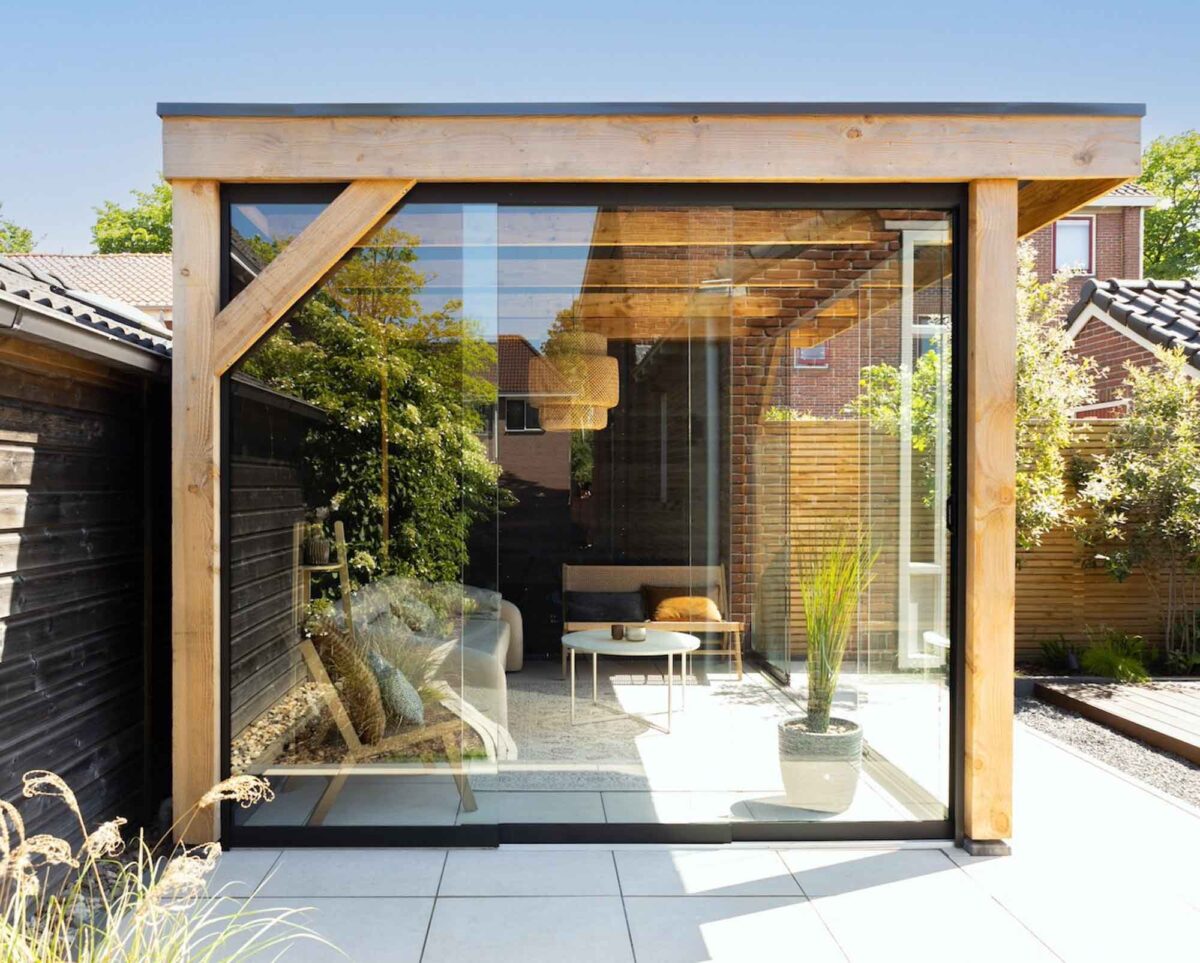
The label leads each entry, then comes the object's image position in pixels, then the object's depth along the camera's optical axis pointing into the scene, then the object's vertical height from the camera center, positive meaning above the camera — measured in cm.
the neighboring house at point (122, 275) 2044 +447
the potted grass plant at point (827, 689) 401 -84
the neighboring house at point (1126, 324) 852 +154
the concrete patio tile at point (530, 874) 343 -140
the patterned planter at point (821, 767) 400 -113
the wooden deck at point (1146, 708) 539 -133
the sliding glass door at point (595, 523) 382 -15
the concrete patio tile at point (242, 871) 341 -139
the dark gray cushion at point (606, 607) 418 -51
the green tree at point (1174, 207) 2492 +705
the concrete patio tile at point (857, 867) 352 -141
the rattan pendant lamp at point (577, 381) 403 +43
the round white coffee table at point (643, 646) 412 -67
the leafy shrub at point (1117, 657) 678 -119
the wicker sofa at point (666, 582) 414 -41
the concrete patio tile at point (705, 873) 346 -140
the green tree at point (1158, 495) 677 -5
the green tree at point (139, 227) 3011 +779
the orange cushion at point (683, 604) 415 -49
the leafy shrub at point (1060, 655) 721 -123
